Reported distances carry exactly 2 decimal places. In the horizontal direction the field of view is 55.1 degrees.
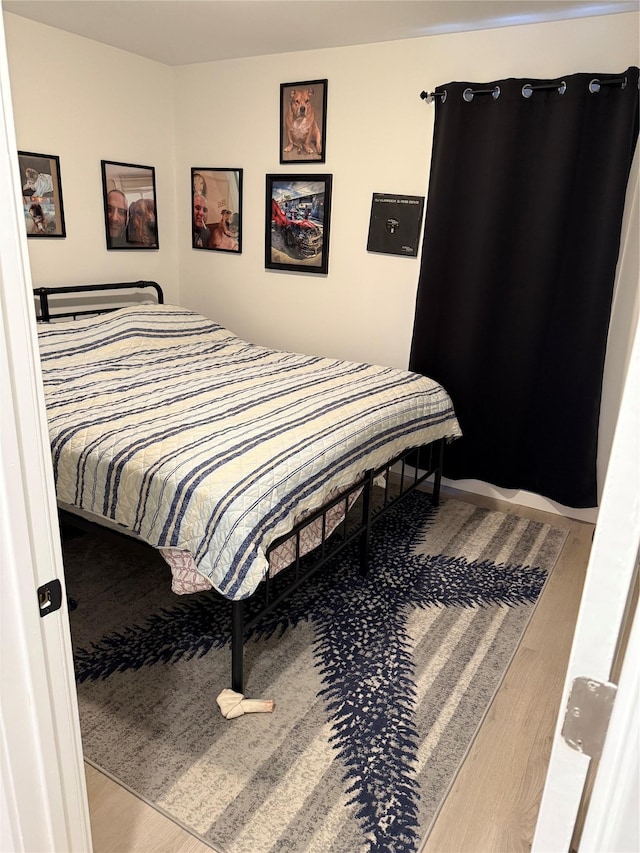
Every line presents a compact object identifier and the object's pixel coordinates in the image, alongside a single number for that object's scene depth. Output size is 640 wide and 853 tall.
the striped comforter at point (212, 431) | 1.88
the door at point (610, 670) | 0.63
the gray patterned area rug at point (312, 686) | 1.63
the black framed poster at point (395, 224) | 3.33
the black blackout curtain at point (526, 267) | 2.79
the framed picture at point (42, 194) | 3.25
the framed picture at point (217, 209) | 3.91
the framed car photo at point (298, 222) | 3.62
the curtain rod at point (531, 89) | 2.65
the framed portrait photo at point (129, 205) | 3.71
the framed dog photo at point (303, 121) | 3.47
